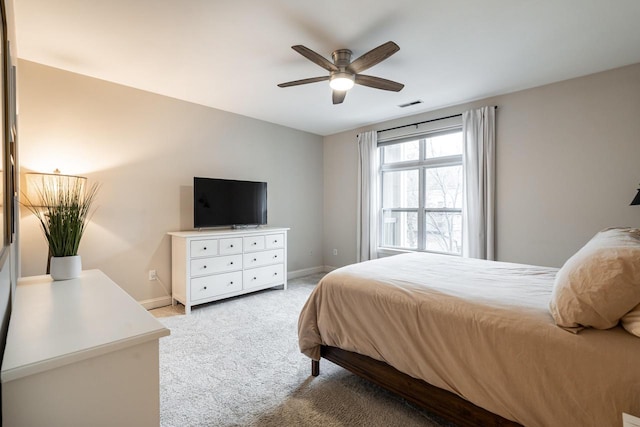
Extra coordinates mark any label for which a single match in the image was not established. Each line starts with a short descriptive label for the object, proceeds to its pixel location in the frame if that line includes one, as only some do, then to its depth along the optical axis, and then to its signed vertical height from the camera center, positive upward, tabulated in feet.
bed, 3.56 -2.04
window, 13.15 +0.81
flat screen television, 12.05 +0.33
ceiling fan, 7.05 +3.85
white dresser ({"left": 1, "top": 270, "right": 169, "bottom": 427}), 2.61 -1.58
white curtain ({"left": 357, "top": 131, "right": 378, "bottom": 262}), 15.40 +0.75
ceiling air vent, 12.35 +4.68
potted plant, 5.76 -0.55
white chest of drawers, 10.94 -2.23
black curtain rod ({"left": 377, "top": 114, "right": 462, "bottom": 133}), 12.74 +4.17
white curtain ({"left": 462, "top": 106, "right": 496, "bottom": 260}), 11.61 +1.08
